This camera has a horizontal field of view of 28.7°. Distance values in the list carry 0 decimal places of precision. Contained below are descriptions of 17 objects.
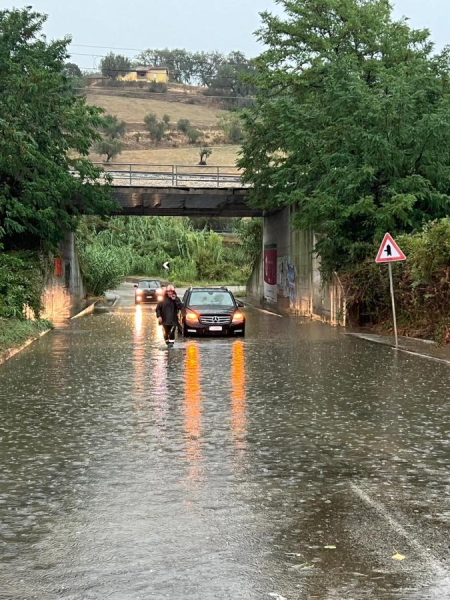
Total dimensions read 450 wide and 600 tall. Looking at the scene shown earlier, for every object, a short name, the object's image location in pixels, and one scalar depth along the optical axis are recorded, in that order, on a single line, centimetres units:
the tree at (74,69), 17712
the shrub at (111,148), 12742
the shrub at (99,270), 5953
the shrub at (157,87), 19012
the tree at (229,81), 17859
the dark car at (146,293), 5410
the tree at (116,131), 14488
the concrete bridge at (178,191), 4503
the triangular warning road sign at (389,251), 2266
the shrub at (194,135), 14900
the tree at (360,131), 2855
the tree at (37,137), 3111
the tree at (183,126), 15488
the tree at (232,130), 14538
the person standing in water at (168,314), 2195
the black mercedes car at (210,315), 2539
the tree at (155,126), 14900
